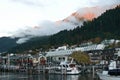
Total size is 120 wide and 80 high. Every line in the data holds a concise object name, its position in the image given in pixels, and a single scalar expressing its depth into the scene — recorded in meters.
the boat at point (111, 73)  30.68
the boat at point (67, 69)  52.77
